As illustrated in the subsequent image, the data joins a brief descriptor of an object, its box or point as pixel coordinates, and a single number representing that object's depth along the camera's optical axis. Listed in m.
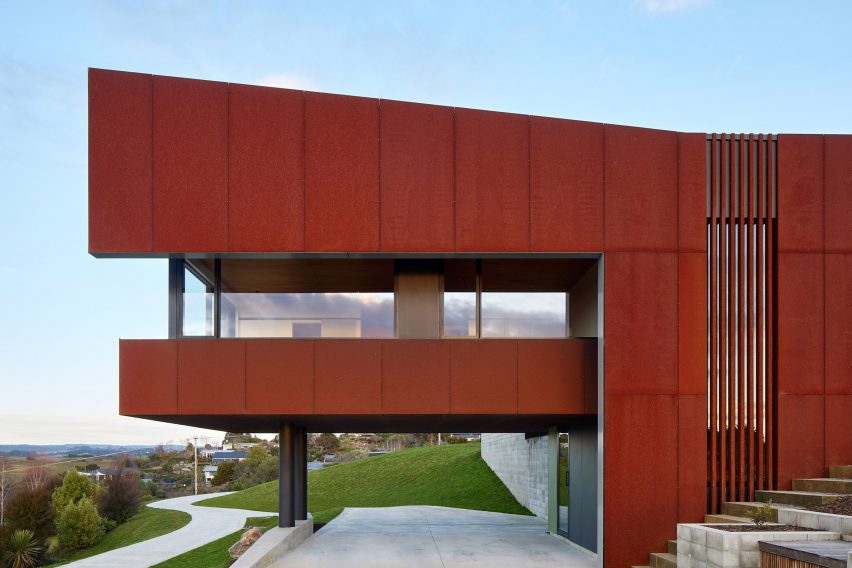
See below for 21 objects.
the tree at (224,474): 65.44
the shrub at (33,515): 37.78
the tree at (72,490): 37.34
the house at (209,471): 87.35
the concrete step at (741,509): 12.31
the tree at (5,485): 57.64
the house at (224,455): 118.74
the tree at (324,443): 75.44
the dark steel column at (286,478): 16.30
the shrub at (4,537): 32.75
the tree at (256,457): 61.88
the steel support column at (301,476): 17.81
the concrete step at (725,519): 12.10
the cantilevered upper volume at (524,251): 13.31
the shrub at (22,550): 32.22
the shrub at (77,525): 33.69
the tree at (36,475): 52.63
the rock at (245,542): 16.96
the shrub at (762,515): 10.78
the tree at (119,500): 38.88
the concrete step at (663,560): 12.00
